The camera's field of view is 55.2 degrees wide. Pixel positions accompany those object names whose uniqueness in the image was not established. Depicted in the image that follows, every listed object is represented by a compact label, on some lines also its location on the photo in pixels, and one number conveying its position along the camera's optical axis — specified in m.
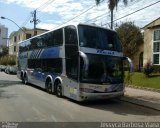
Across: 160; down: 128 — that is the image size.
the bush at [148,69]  12.16
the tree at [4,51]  50.31
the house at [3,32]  62.49
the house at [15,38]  41.63
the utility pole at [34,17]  21.41
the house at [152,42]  15.86
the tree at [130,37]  18.73
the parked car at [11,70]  22.25
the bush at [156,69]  13.76
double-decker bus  6.85
